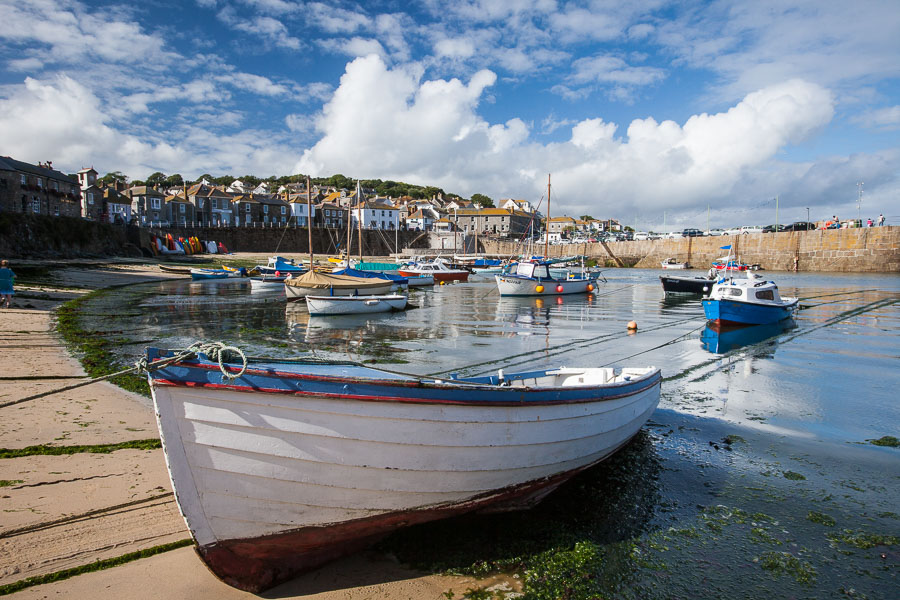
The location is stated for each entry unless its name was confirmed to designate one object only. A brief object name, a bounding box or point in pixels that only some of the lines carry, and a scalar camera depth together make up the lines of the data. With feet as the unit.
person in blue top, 60.90
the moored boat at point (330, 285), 84.48
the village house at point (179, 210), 295.07
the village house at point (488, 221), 403.54
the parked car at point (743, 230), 245.57
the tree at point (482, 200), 570.46
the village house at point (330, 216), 341.00
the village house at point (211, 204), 306.76
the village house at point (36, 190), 161.79
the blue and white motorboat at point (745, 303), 64.49
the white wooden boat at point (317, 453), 13.93
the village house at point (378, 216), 358.02
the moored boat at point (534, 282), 110.32
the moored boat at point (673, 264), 243.19
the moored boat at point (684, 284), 119.96
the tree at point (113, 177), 419.13
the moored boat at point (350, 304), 76.43
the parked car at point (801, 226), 237.98
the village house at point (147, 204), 283.18
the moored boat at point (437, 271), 150.02
